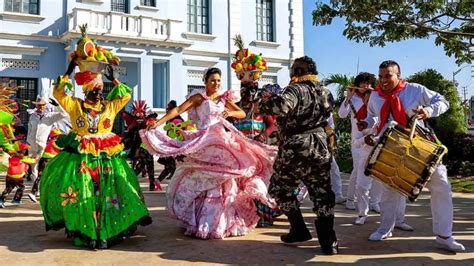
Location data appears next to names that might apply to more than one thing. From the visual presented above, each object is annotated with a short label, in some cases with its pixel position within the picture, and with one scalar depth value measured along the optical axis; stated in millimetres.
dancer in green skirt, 4668
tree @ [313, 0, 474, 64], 9982
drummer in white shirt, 4469
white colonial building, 18000
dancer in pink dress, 5023
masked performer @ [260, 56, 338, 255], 4367
